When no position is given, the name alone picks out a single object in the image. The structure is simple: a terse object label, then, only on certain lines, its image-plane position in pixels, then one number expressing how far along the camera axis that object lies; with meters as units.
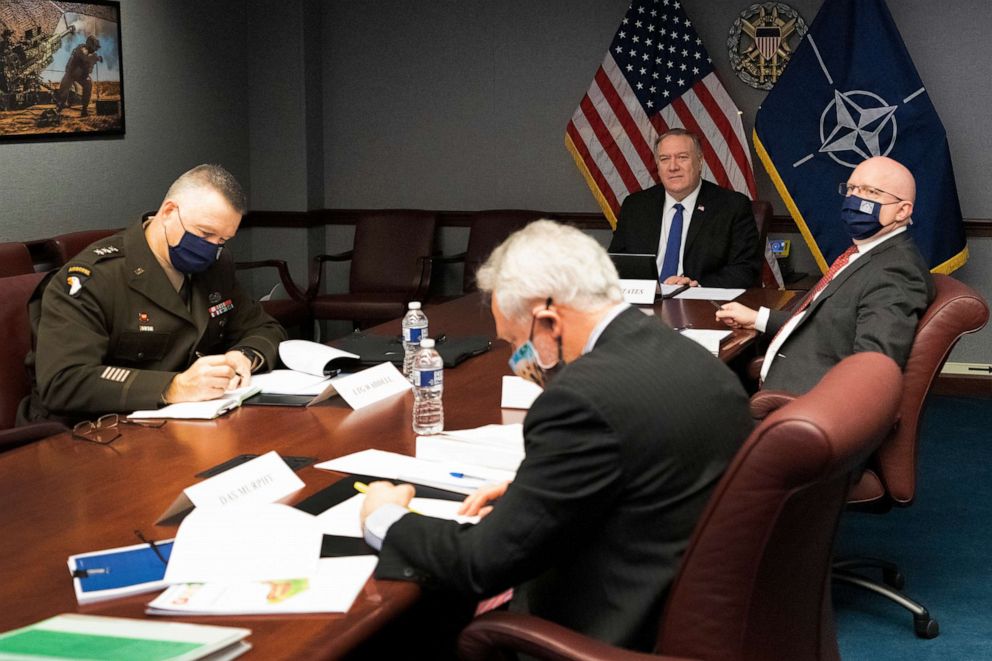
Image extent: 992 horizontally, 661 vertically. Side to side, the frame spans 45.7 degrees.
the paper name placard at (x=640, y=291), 4.57
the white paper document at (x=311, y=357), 3.22
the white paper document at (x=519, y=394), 2.93
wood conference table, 1.68
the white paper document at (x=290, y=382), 3.06
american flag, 6.58
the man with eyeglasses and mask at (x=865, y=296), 3.33
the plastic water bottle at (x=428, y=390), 2.71
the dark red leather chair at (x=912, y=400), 3.26
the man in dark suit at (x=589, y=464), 1.72
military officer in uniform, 2.97
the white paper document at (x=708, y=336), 3.64
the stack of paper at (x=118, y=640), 1.45
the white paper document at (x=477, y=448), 2.38
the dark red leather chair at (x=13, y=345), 3.23
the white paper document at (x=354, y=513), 2.03
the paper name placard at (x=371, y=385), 2.96
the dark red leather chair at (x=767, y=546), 1.59
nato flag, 6.13
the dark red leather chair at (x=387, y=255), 7.02
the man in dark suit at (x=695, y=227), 5.33
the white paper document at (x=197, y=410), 2.80
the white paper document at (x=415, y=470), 2.28
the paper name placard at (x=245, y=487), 2.13
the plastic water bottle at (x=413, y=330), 3.41
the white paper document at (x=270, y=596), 1.68
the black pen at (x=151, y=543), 1.85
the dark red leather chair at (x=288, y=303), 6.55
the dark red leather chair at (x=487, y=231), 6.93
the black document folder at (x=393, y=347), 3.44
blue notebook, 1.74
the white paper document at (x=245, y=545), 1.80
